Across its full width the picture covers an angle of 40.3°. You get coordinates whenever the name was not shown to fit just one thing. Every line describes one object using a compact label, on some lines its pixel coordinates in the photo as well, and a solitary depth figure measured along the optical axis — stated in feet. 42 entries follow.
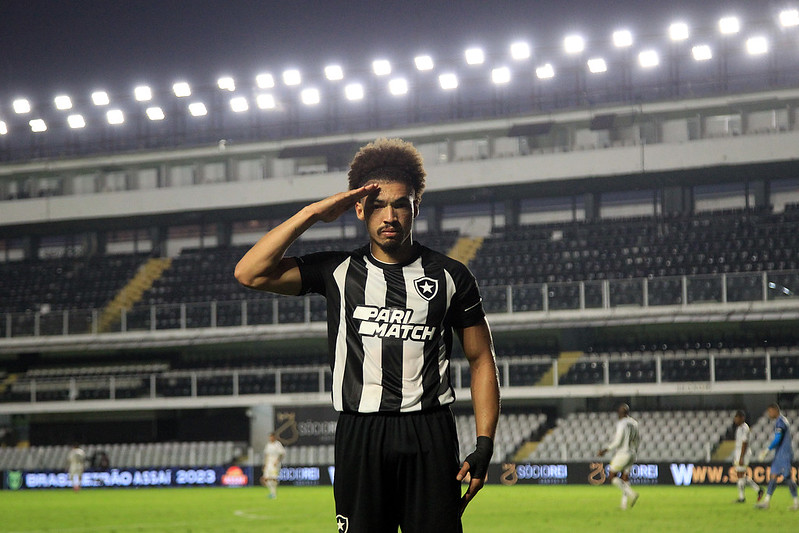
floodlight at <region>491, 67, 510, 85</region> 139.74
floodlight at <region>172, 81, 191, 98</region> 152.05
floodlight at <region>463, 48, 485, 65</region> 135.64
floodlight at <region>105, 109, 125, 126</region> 156.76
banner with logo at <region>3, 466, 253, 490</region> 114.62
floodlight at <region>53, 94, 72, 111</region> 156.46
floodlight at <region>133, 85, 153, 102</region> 153.89
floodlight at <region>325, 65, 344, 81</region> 144.77
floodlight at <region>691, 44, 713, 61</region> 128.47
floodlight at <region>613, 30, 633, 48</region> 131.95
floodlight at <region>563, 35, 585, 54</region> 132.41
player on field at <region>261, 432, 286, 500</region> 90.48
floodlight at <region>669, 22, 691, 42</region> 128.47
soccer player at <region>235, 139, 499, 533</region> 14.05
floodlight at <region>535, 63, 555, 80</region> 137.39
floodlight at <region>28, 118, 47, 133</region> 163.32
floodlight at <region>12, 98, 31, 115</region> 158.51
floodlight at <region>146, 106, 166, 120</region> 157.07
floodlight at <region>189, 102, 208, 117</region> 154.81
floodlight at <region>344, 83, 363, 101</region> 143.84
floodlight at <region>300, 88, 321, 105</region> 146.51
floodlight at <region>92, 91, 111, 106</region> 156.46
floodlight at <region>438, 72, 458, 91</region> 141.79
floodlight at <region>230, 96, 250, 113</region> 152.15
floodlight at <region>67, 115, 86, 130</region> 160.04
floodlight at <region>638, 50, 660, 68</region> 131.75
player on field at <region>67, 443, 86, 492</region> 107.96
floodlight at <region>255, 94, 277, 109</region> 150.20
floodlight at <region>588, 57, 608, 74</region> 132.77
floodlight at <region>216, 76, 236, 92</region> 152.25
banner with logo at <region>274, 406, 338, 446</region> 118.83
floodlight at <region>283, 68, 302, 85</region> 146.41
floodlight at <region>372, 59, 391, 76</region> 141.08
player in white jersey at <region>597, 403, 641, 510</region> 64.59
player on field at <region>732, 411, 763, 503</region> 65.53
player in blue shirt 60.59
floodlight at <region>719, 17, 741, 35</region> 127.24
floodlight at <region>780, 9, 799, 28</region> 123.95
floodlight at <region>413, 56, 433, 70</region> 140.26
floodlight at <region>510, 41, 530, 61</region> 135.03
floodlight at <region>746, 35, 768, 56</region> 128.36
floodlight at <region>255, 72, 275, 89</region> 148.87
